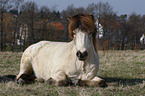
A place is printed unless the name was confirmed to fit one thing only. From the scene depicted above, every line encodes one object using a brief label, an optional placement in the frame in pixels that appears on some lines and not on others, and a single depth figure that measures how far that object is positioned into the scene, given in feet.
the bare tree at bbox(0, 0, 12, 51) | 164.96
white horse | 26.35
